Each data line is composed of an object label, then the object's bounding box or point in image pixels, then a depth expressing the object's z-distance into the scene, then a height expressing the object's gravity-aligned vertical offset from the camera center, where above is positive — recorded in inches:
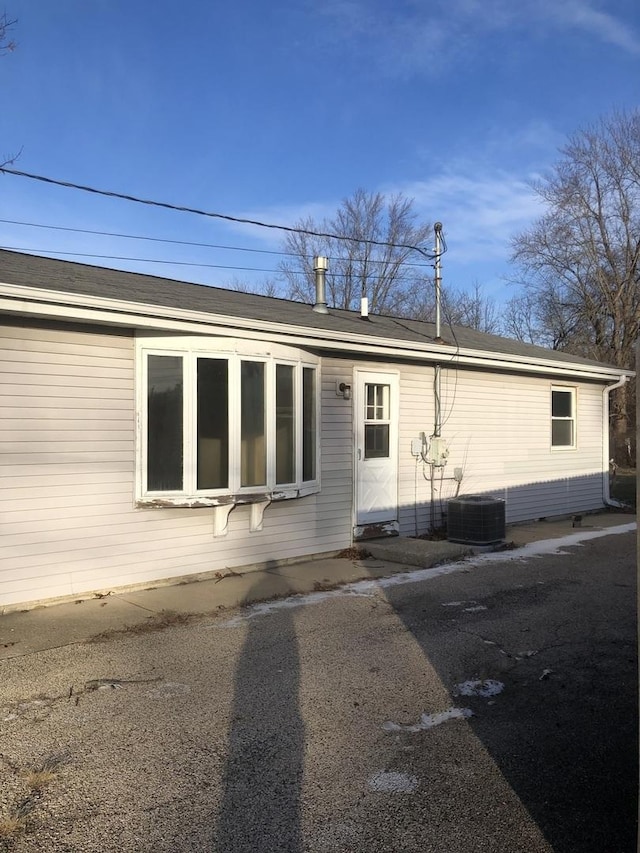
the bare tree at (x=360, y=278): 1242.6 +282.6
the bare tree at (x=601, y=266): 1079.0 +268.6
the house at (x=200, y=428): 252.5 +5.7
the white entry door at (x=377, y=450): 373.4 -4.7
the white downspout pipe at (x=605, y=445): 560.4 -3.9
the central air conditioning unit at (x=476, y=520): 373.1 -41.6
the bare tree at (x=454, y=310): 1314.6 +255.9
